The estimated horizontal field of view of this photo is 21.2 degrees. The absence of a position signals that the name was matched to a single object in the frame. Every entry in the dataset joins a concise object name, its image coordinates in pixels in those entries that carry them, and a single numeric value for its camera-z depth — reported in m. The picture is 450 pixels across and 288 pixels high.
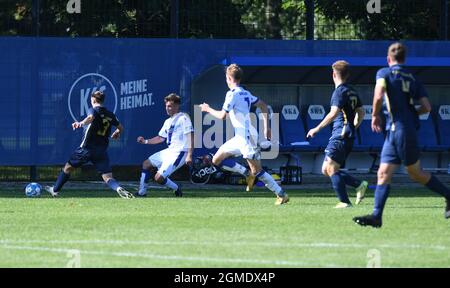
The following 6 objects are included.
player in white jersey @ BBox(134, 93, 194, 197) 20.56
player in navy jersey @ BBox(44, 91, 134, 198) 20.44
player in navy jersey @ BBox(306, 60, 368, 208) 17.36
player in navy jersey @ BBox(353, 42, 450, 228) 14.17
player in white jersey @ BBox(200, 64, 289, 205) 18.50
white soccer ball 20.72
